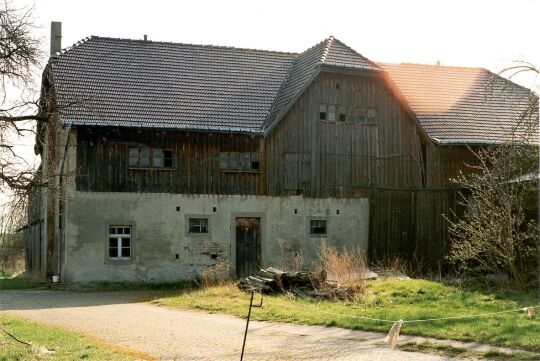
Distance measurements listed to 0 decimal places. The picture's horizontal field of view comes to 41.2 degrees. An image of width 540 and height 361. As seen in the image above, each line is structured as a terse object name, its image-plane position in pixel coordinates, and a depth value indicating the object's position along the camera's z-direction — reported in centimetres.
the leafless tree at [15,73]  1283
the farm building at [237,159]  2405
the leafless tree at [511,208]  1880
